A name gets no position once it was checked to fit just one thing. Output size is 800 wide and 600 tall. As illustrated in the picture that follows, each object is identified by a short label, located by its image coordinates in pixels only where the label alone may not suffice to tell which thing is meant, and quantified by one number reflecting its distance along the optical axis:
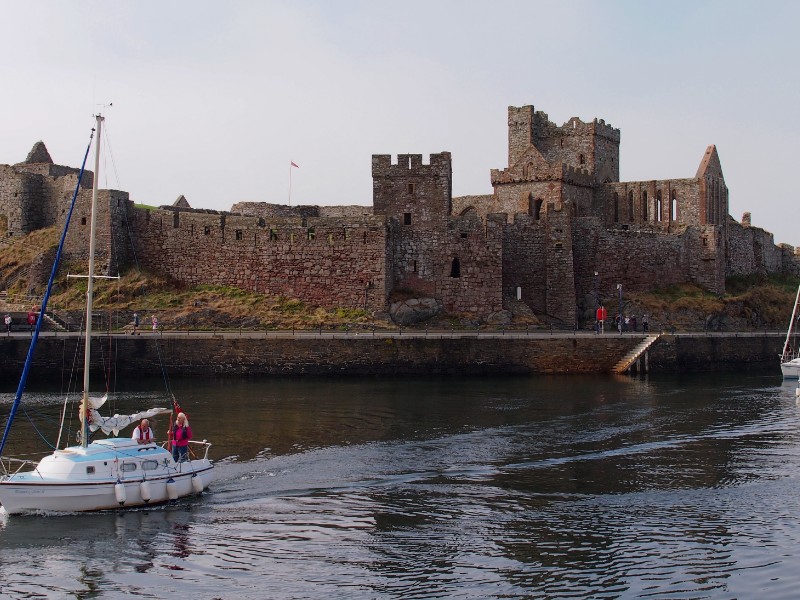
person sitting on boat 24.62
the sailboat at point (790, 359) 47.28
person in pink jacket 25.20
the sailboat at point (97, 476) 22.91
